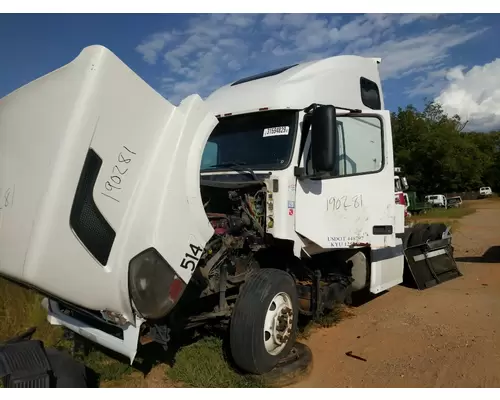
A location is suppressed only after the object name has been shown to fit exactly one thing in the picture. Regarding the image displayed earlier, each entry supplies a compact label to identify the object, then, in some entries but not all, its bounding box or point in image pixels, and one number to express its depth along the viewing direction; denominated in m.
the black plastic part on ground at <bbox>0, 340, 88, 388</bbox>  2.96
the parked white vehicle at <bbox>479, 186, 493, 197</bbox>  51.78
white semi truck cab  3.15
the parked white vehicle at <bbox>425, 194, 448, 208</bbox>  36.78
